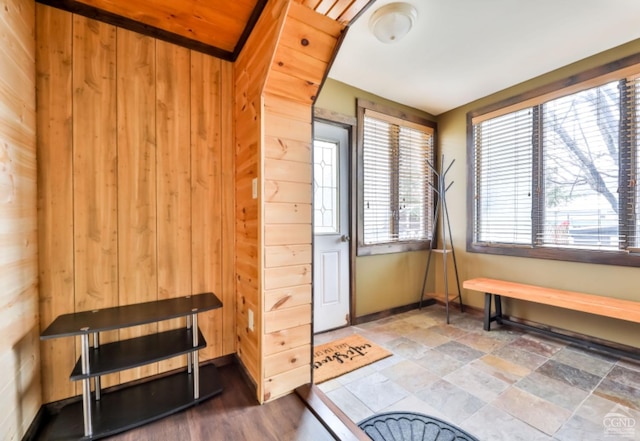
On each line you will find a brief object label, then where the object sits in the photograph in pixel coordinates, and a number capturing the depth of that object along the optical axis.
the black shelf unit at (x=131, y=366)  1.35
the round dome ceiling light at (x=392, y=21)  1.83
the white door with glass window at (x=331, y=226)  2.82
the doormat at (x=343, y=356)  2.09
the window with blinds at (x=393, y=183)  3.14
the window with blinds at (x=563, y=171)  2.30
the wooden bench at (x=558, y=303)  2.10
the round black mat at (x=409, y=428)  1.45
